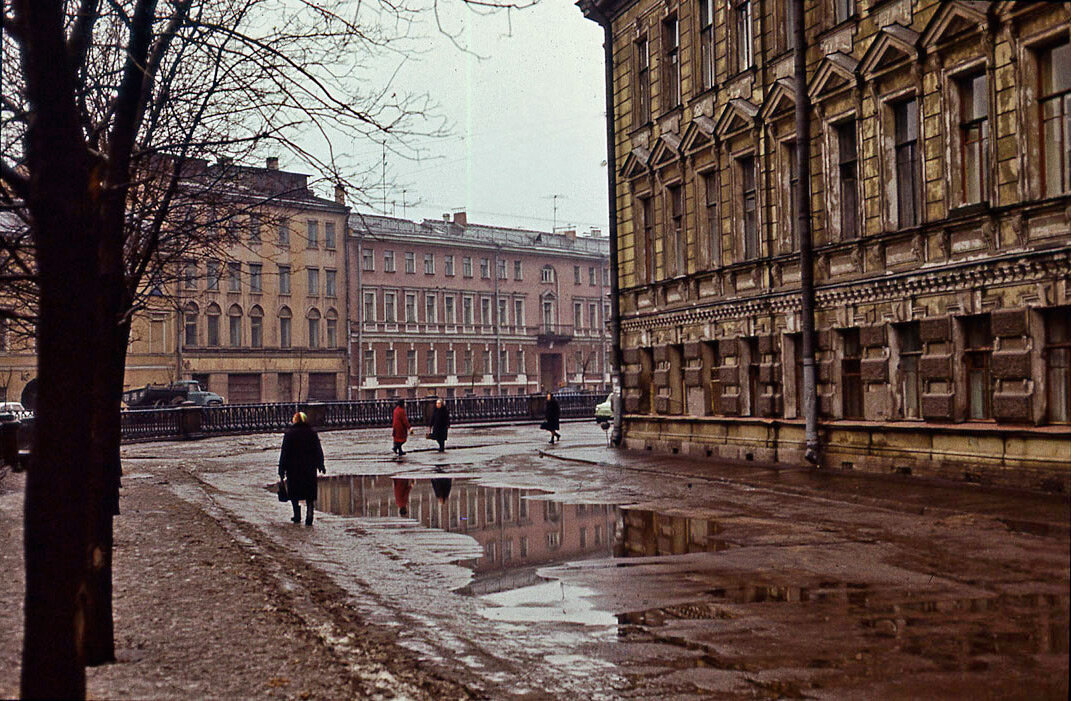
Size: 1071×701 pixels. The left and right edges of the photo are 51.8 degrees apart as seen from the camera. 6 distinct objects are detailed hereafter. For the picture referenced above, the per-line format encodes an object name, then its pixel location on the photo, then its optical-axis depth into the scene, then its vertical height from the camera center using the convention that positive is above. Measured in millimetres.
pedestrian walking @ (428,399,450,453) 34094 -786
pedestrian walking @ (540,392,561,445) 34656 -705
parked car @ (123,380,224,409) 57531 +270
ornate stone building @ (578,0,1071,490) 16016 +3005
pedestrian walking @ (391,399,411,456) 30797 -765
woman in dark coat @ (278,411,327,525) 16250 -945
